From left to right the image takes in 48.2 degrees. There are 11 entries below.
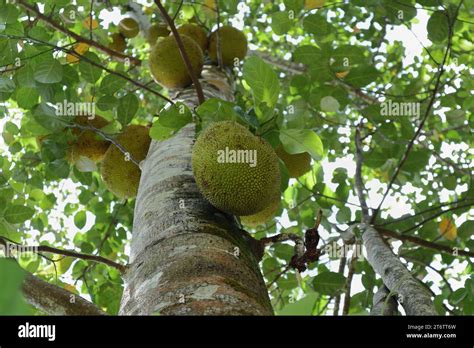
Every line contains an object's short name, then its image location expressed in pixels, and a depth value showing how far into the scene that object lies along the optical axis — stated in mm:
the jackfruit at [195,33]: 2541
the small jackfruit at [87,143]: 1937
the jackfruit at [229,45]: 2527
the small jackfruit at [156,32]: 2752
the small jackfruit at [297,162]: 1711
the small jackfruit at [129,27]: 2887
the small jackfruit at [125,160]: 1801
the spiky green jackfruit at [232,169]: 1157
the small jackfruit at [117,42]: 2963
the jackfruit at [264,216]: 1483
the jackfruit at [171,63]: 2117
